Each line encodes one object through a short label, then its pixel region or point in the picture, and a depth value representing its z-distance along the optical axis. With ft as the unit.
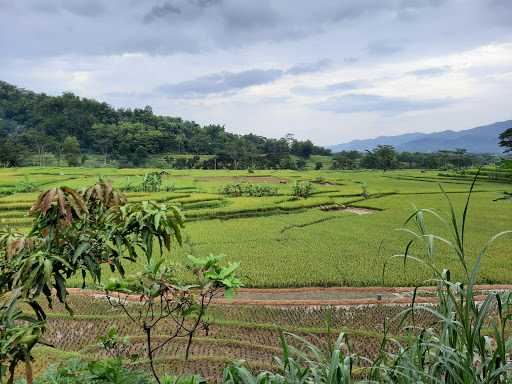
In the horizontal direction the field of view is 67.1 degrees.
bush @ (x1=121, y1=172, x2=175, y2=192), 88.48
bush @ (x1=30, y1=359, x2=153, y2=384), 7.58
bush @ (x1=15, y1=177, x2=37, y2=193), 84.89
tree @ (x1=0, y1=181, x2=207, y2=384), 5.81
